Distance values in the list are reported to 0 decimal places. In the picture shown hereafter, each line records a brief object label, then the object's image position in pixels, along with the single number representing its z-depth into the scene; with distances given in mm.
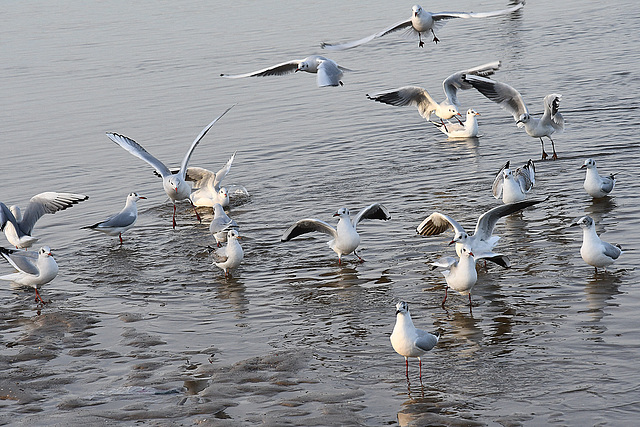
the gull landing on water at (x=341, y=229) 10297
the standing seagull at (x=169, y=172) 13219
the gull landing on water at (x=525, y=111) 14352
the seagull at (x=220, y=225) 11320
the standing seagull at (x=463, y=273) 8539
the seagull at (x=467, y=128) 16328
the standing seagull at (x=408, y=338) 7117
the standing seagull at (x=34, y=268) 9945
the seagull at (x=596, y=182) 11562
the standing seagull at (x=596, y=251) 9102
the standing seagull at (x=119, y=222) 12188
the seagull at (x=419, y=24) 13602
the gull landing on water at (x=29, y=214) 11883
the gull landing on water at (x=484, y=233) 9188
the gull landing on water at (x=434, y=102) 15978
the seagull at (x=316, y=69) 12344
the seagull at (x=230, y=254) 10281
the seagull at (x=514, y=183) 11734
